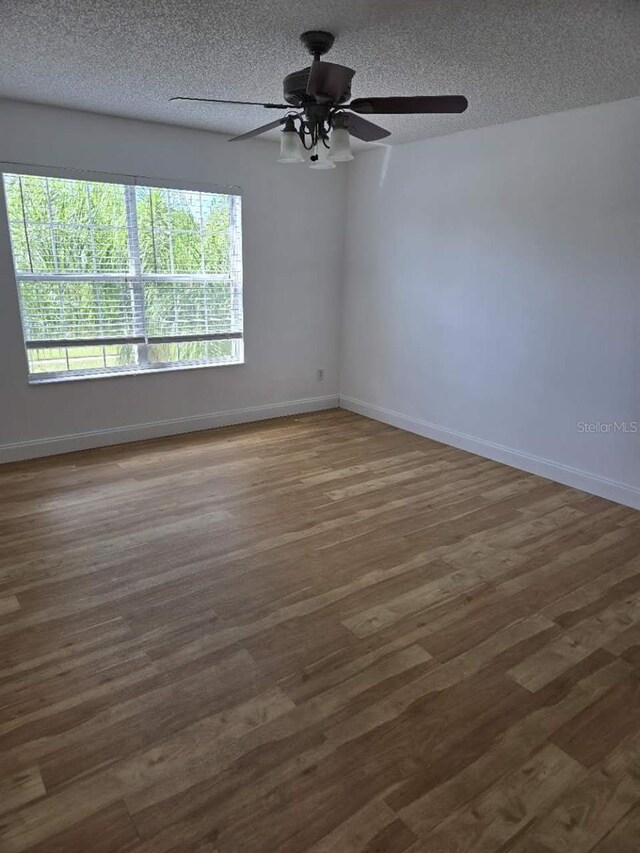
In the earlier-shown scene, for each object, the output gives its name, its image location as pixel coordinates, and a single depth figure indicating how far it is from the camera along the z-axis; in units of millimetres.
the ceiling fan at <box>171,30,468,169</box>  2230
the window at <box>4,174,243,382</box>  3807
